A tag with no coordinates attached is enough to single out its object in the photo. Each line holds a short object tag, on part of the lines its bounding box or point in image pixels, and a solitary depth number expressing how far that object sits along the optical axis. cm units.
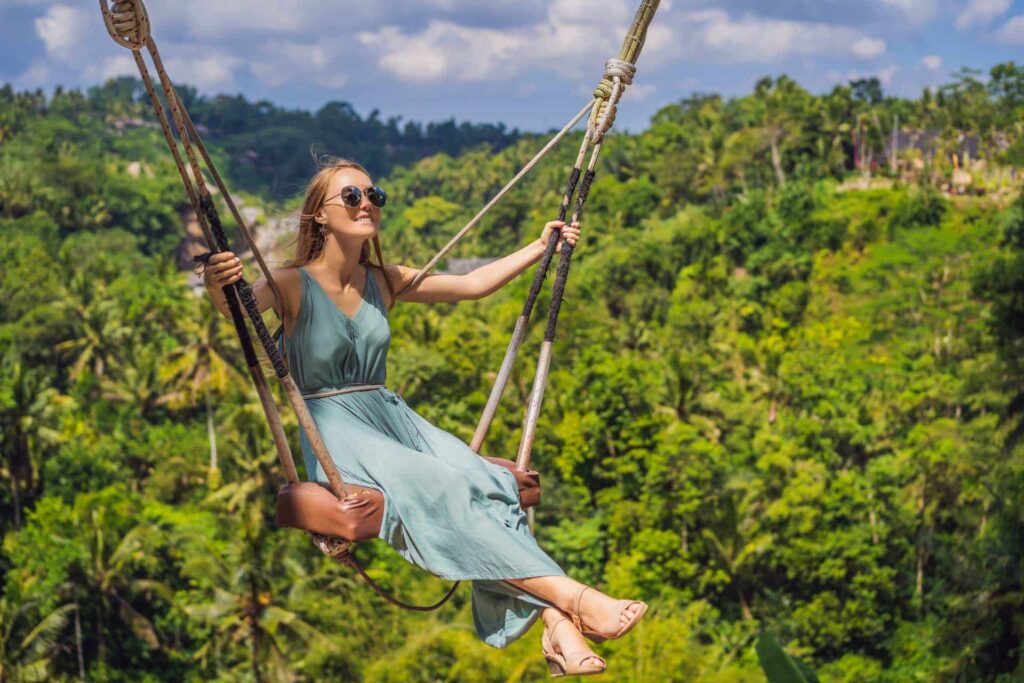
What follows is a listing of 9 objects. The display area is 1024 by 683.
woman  346
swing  317
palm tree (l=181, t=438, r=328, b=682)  2072
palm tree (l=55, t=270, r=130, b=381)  3684
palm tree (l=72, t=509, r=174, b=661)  2545
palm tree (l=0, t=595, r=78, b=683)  2262
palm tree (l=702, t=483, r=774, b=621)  2502
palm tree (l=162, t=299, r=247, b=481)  3028
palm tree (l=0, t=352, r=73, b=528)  2786
